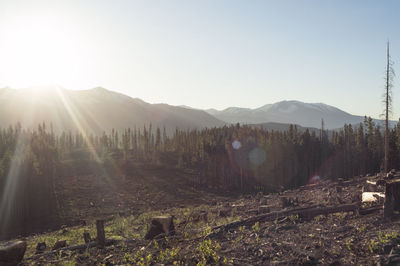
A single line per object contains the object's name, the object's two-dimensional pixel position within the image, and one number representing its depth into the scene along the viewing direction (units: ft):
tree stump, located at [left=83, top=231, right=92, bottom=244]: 52.47
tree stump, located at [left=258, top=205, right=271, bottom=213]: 62.21
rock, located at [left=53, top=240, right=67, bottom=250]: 50.75
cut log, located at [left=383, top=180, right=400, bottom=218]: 43.27
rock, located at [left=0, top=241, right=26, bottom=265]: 38.86
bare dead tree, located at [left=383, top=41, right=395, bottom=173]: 129.29
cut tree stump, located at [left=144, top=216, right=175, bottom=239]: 49.57
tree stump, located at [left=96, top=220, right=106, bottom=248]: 46.96
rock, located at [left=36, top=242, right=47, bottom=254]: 54.24
